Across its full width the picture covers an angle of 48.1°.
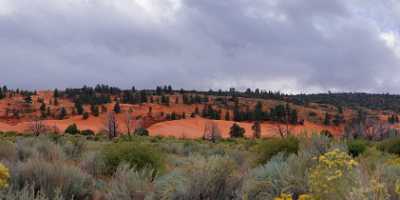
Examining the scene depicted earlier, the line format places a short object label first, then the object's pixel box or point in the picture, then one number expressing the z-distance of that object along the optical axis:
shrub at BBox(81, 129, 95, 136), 63.55
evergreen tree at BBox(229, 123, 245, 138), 78.90
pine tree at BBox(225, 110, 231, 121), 112.00
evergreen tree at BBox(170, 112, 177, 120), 106.12
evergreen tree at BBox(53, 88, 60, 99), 129.25
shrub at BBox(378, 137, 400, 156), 20.45
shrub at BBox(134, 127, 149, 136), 70.59
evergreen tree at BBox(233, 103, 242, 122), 113.75
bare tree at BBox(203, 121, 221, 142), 60.53
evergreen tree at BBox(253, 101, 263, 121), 112.00
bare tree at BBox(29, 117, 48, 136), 64.74
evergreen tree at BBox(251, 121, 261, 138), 79.81
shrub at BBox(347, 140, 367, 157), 18.01
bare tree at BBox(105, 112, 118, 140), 63.76
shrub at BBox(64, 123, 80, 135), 64.22
